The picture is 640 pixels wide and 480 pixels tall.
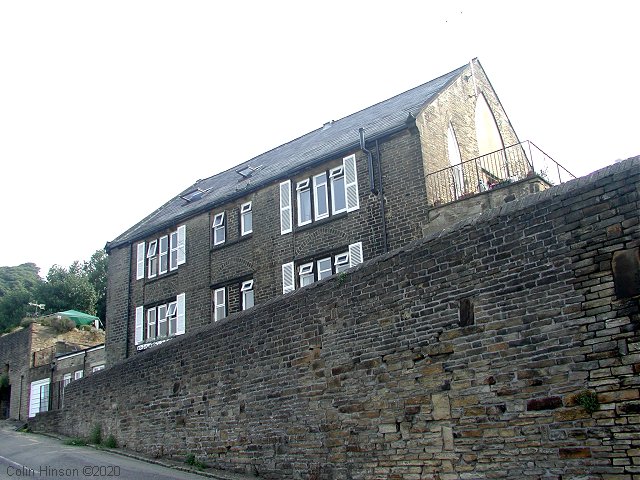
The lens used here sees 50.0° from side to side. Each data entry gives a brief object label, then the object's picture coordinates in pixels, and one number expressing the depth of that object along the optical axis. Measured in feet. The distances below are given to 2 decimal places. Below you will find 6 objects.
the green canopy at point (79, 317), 124.93
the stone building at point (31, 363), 102.06
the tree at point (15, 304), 163.63
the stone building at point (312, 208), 62.28
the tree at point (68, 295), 162.30
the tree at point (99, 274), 166.71
